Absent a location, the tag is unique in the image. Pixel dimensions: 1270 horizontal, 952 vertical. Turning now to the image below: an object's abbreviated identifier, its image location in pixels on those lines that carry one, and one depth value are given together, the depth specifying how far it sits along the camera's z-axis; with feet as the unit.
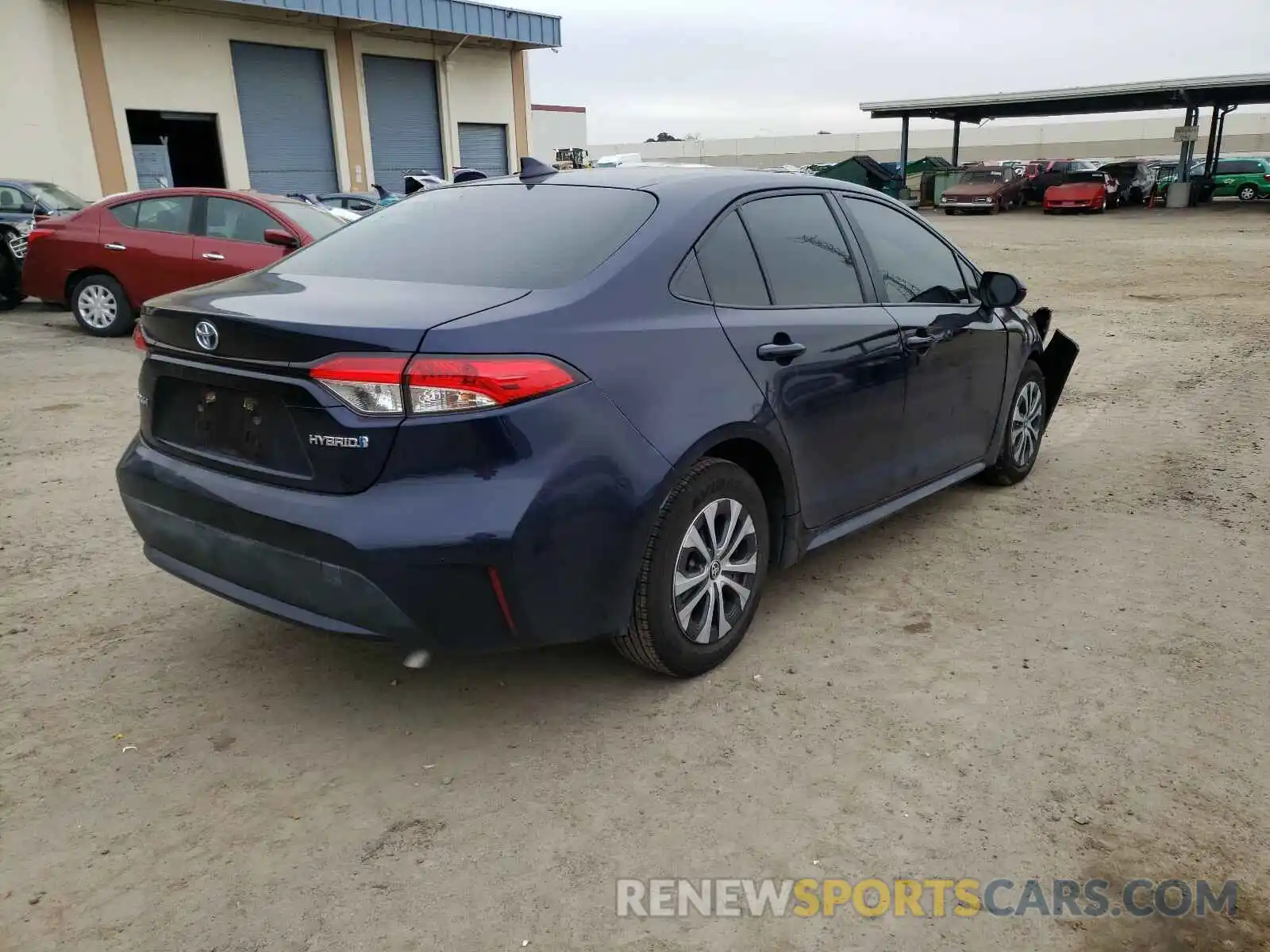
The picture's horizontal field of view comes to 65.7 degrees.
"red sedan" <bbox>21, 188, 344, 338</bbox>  31.78
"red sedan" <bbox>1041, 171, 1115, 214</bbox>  104.37
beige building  54.44
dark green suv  110.42
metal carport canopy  104.83
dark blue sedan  8.41
